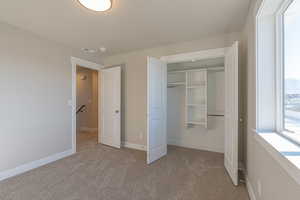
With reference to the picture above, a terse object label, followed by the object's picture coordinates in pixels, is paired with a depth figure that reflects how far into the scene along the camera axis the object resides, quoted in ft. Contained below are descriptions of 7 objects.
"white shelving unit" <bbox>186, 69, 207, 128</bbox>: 11.59
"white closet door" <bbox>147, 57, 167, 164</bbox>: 9.10
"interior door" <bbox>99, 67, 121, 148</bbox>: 12.15
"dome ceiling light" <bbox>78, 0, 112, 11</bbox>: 5.57
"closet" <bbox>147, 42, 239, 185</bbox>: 7.43
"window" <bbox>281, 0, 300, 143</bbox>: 3.61
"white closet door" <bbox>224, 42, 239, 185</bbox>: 6.86
